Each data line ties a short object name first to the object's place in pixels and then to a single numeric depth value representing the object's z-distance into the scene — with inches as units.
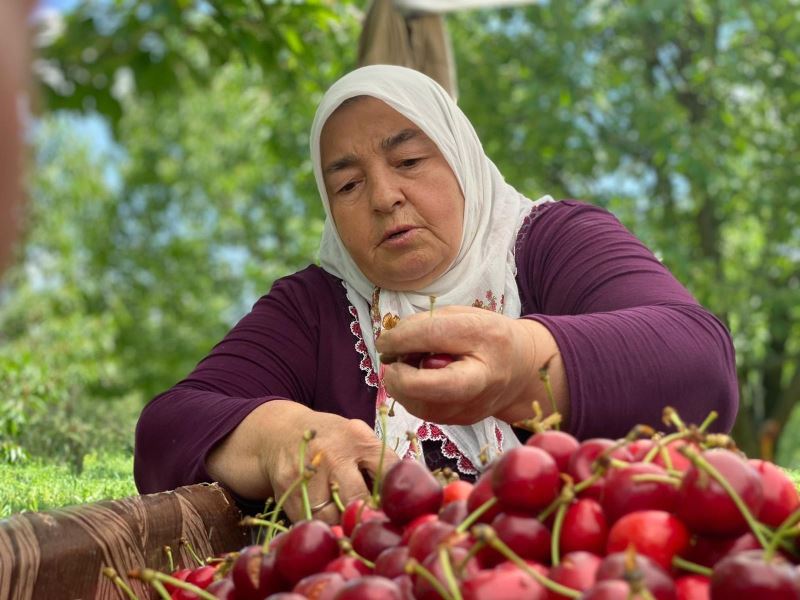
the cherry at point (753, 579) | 32.3
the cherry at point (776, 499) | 39.7
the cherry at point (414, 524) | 44.1
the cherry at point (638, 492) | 39.3
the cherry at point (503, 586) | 35.4
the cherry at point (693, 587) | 36.1
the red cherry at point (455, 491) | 47.8
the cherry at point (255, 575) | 44.9
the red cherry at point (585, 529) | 39.3
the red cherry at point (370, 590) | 35.7
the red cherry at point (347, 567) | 42.0
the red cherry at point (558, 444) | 43.3
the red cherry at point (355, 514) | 49.2
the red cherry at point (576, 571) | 35.7
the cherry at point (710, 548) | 38.4
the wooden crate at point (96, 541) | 50.4
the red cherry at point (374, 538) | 45.0
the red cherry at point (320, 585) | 38.9
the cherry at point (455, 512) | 43.4
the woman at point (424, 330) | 63.7
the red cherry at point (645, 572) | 33.6
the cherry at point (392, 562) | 40.9
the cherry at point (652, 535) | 37.1
